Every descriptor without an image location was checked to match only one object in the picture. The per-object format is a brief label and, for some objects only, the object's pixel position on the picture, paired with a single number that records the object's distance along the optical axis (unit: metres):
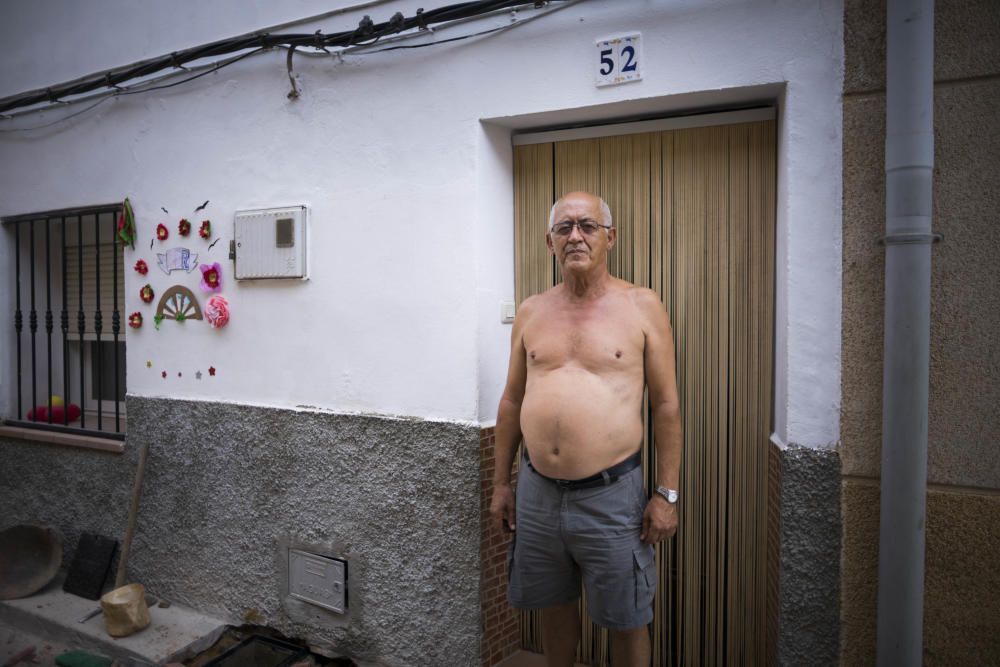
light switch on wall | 3.73
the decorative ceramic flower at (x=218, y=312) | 4.34
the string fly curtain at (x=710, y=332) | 3.31
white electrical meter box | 4.02
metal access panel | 3.90
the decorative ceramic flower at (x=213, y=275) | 4.38
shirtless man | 2.84
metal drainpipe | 2.54
